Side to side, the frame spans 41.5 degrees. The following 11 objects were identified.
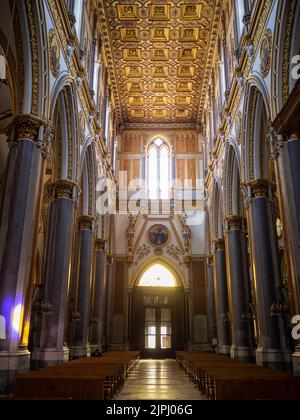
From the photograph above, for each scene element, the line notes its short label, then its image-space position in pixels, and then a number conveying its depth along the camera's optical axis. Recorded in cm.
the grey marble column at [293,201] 885
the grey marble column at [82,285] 1498
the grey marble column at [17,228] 791
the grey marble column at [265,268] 1156
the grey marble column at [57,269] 1134
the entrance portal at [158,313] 2403
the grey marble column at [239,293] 1492
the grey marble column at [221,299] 1834
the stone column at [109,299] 2286
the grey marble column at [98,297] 1897
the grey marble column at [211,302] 2256
